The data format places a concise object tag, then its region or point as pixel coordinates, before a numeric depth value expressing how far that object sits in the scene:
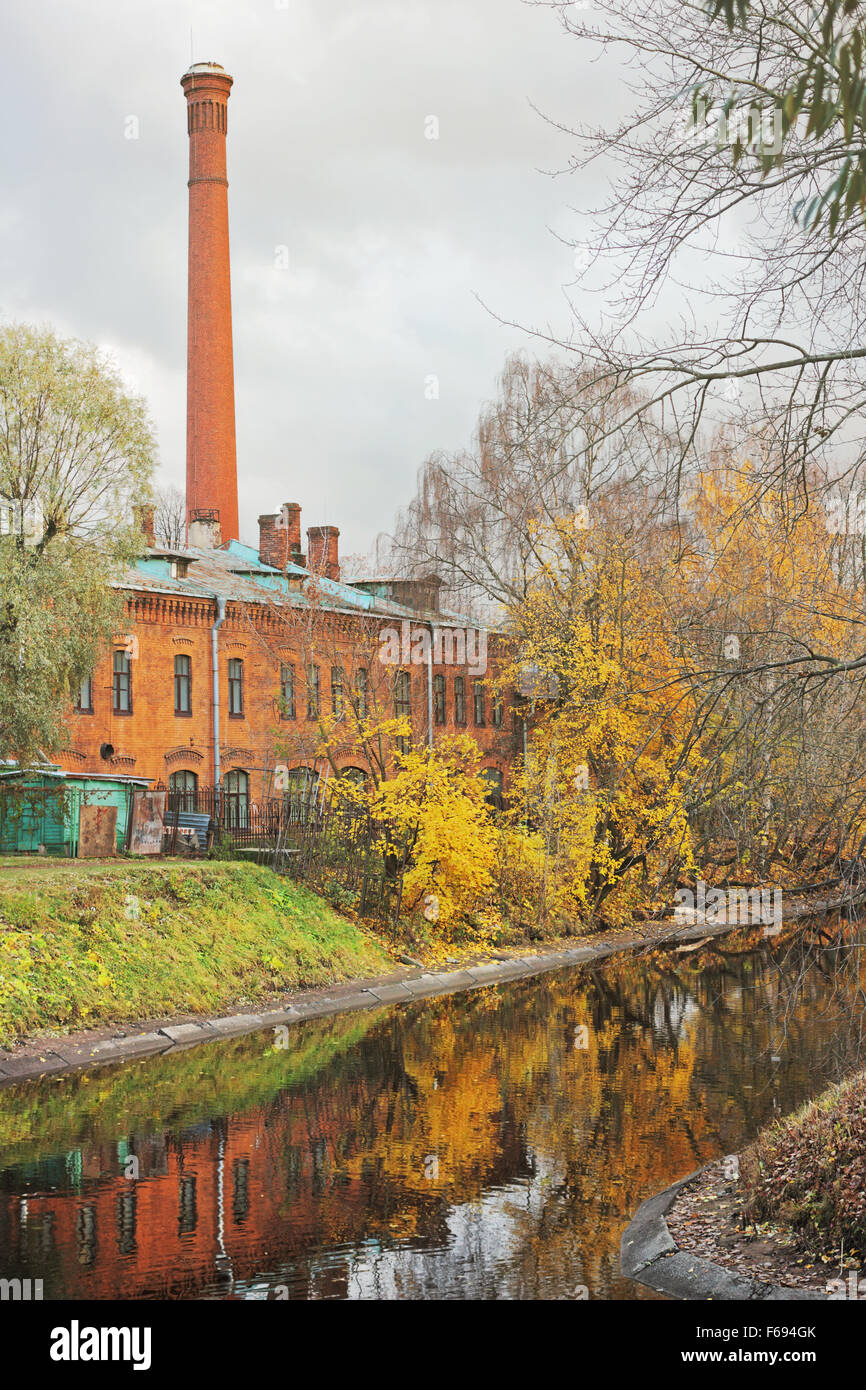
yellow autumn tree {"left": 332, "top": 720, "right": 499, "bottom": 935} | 29.27
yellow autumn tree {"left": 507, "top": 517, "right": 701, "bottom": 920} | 32.38
